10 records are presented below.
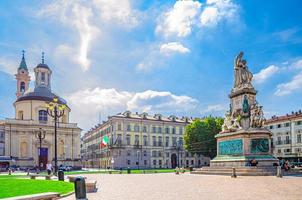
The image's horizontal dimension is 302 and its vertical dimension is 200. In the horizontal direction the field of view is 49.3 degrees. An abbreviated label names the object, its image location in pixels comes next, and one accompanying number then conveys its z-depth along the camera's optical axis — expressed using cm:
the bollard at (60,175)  2738
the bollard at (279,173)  2661
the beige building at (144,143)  8244
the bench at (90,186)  1691
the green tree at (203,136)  6275
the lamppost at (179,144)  8911
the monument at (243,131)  3195
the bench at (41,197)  985
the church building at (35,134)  7138
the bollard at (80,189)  1120
